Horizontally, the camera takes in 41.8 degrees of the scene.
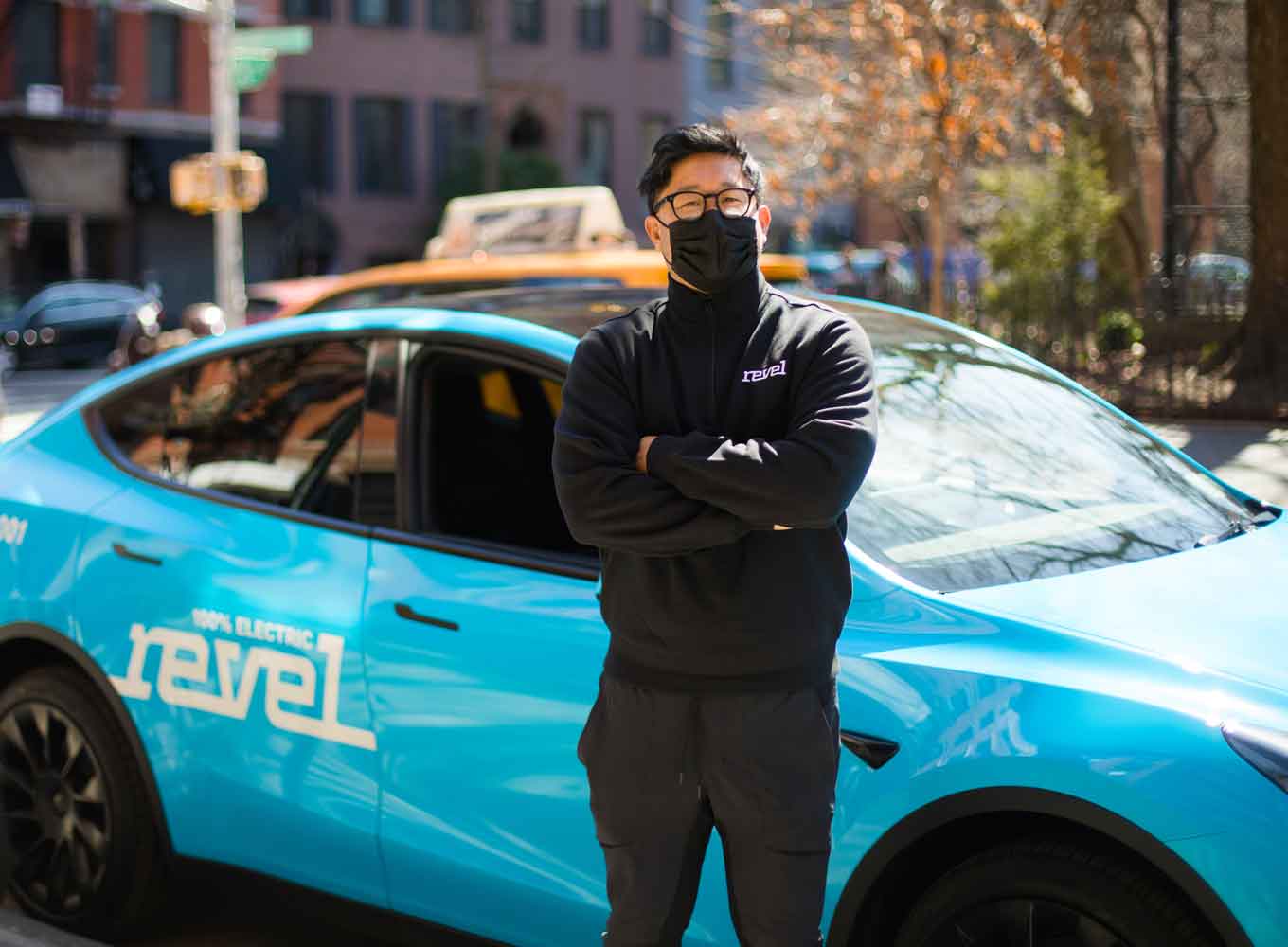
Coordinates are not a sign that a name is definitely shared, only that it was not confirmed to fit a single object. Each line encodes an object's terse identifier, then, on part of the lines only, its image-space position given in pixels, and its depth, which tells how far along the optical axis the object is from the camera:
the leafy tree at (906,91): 15.01
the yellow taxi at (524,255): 9.61
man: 2.61
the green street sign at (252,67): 20.33
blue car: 2.78
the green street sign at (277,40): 19.56
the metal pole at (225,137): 21.78
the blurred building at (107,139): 35.31
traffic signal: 20.56
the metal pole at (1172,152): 13.59
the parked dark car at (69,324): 29.25
